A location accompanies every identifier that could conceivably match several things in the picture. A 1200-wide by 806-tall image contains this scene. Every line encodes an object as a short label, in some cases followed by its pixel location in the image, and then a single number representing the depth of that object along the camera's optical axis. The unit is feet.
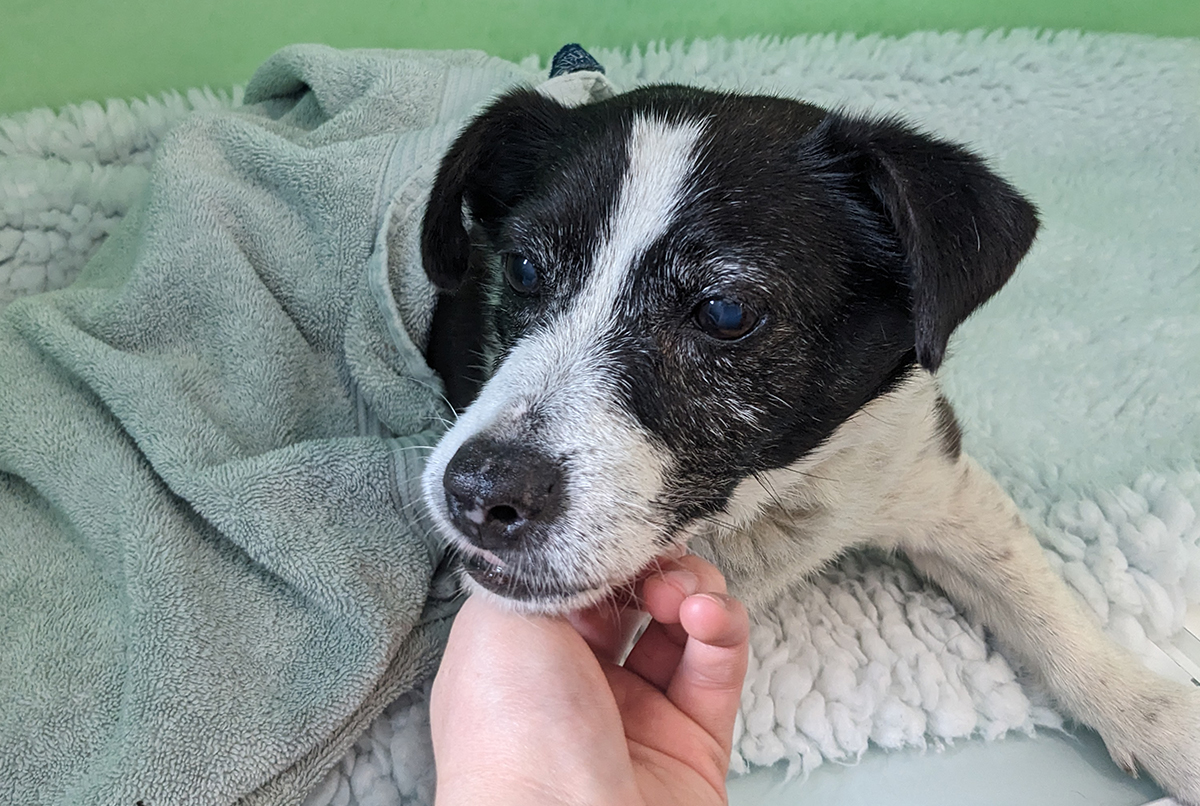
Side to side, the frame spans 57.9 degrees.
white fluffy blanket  1.15
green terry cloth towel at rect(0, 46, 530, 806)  1.02
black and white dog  0.86
